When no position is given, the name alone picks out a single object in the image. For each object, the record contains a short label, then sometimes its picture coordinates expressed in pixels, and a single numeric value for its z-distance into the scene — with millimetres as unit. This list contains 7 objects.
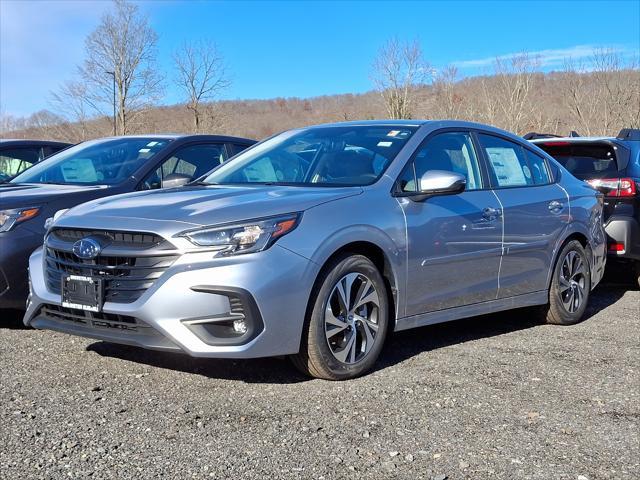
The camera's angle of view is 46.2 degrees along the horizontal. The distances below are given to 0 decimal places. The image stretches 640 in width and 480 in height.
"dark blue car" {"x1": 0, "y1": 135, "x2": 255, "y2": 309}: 5219
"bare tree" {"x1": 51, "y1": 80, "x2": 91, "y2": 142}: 34025
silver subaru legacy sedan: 3852
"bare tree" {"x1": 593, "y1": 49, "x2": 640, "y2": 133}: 26422
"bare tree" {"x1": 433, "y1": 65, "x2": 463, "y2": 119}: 31203
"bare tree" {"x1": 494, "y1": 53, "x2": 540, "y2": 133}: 28044
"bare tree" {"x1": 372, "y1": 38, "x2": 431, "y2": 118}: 32625
